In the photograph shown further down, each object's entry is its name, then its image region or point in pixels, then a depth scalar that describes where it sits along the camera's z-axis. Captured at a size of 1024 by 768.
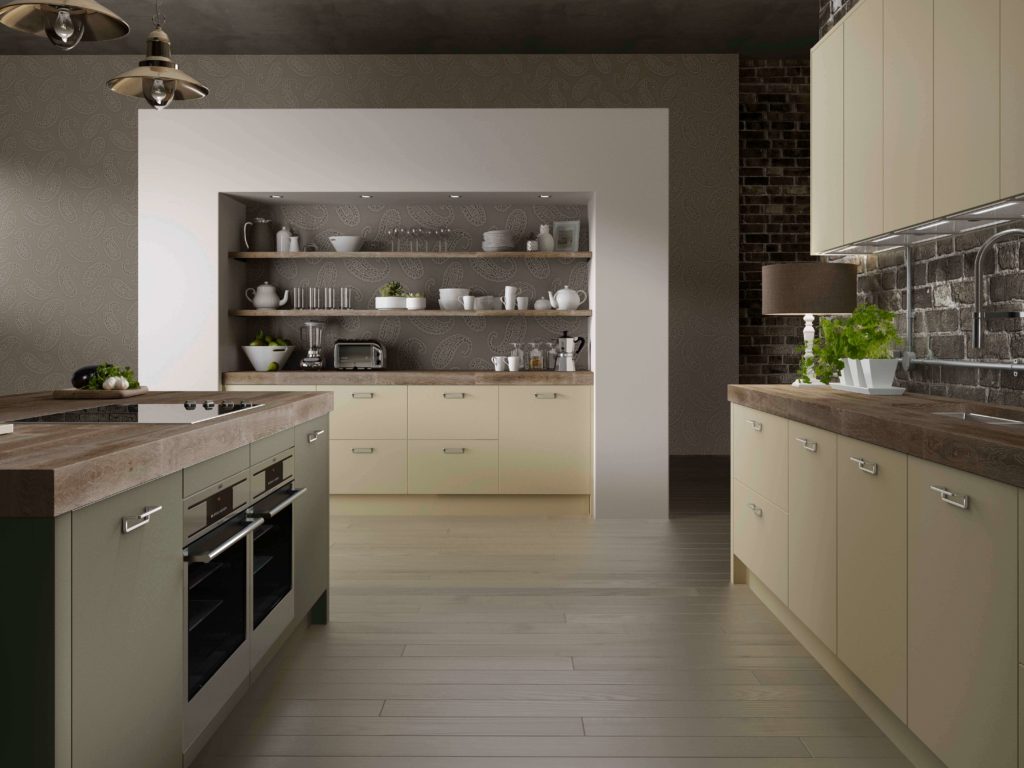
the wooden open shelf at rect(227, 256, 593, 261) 5.81
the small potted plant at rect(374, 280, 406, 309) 5.93
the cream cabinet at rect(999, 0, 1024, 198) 2.30
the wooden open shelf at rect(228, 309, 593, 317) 5.82
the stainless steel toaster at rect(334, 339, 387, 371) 5.96
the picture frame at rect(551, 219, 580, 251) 6.03
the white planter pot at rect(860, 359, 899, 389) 3.31
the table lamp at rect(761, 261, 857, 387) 3.76
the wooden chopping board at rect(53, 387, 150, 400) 3.12
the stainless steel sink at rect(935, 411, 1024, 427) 2.45
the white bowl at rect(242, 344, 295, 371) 5.92
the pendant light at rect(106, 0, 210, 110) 2.93
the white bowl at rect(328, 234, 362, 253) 5.95
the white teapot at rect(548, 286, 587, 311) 5.83
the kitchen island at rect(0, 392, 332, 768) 1.41
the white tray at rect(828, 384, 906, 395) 3.30
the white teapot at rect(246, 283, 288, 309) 5.94
